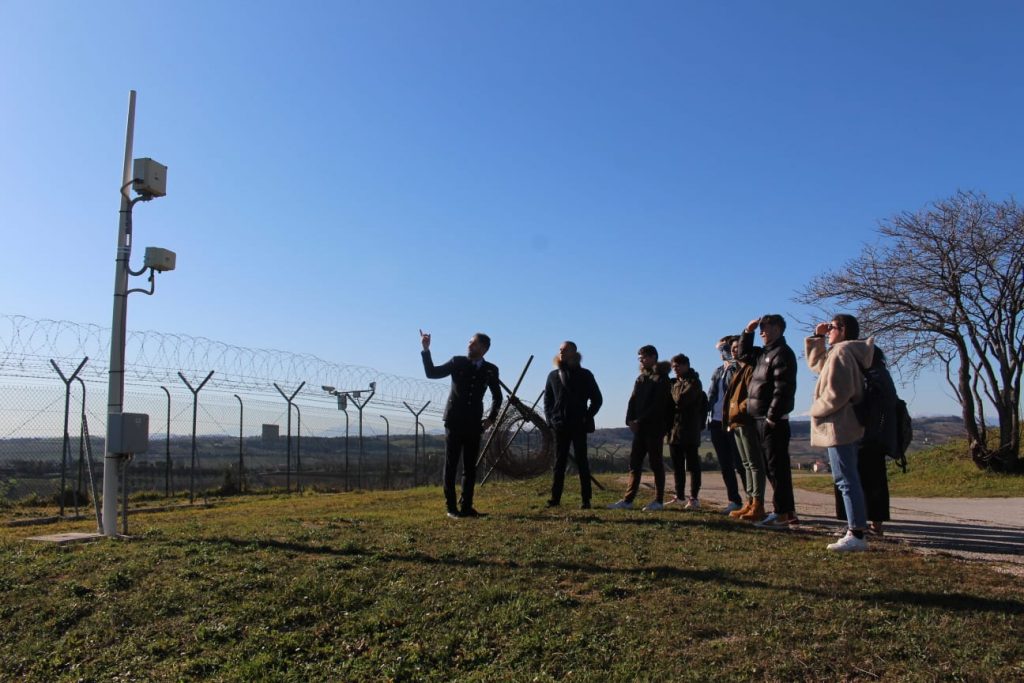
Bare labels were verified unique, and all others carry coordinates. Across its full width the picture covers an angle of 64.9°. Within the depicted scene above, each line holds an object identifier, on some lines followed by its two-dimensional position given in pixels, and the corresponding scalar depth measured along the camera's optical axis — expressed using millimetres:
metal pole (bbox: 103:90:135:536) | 7287
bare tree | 18734
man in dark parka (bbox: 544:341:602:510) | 8562
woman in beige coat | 5645
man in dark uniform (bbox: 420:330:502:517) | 8000
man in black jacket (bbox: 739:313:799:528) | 6535
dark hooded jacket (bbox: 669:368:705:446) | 8711
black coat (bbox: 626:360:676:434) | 8586
